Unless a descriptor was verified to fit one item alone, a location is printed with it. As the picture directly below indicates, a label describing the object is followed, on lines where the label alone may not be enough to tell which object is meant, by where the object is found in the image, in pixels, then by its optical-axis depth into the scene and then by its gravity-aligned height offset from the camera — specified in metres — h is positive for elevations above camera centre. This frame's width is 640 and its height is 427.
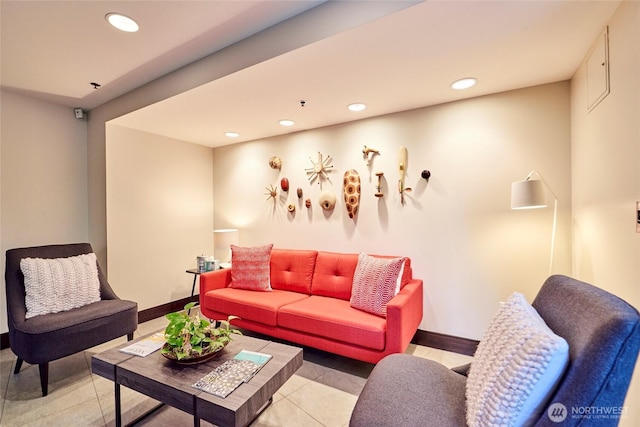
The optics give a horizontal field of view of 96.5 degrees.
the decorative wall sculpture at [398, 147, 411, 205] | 2.79 +0.41
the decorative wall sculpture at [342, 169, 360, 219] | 3.06 +0.20
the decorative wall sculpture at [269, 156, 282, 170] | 3.62 +0.62
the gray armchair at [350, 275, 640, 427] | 0.81 -0.52
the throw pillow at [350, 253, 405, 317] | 2.27 -0.61
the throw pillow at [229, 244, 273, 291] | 2.99 -0.61
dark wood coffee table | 1.25 -0.83
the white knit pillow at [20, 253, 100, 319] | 2.21 -0.58
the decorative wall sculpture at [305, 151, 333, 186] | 3.28 +0.49
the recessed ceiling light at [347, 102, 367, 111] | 2.67 +0.98
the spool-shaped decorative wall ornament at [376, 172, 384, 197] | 2.94 +0.25
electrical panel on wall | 1.54 +0.79
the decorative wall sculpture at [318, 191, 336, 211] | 3.21 +0.12
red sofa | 2.06 -0.84
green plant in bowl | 1.52 -0.70
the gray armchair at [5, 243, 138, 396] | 1.96 -0.82
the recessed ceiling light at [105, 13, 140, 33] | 1.72 +1.19
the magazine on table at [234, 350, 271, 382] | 1.55 -0.82
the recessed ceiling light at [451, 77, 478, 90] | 2.18 +0.99
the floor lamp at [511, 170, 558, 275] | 1.92 +0.09
